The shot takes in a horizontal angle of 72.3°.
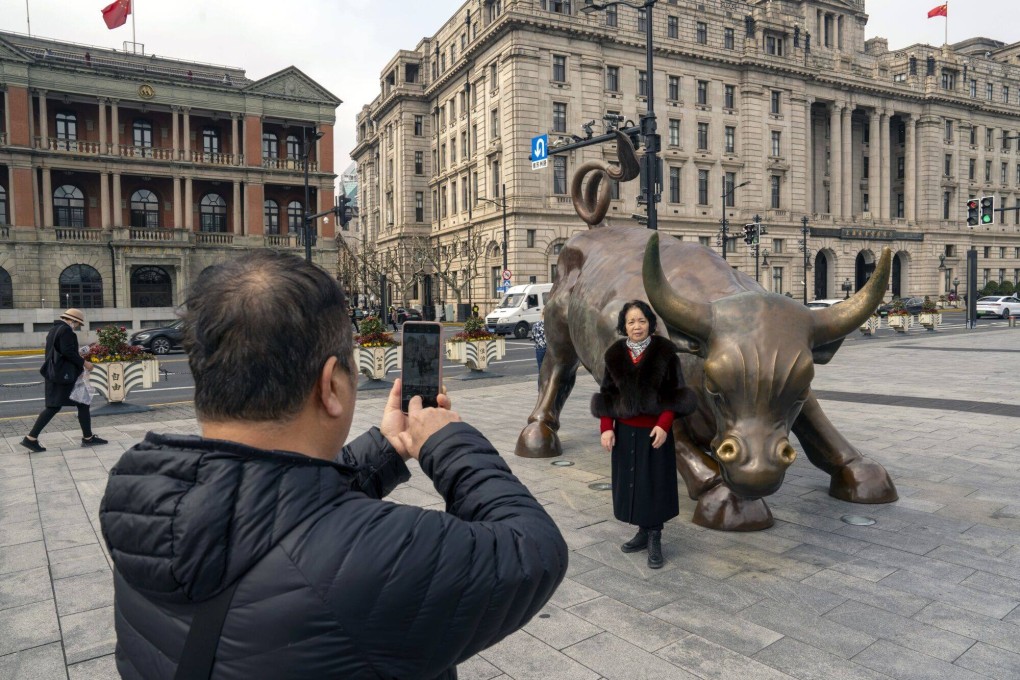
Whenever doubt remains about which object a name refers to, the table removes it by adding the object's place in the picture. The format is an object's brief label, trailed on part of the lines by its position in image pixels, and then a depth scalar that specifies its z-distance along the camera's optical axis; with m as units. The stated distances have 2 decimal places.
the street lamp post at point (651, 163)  13.01
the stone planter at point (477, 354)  16.22
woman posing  4.62
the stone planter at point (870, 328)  29.52
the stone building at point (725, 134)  43.78
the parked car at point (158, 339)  23.73
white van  30.34
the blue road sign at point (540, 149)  18.17
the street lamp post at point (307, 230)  22.98
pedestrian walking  8.52
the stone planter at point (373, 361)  15.20
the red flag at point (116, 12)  35.62
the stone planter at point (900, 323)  29.81
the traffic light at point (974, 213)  23.20
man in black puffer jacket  1.17
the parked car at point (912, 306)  46.29
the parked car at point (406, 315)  37.91
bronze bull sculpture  4.34
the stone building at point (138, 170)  36.56
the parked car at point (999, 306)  41.56
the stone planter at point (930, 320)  30.95
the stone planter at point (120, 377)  11.81
